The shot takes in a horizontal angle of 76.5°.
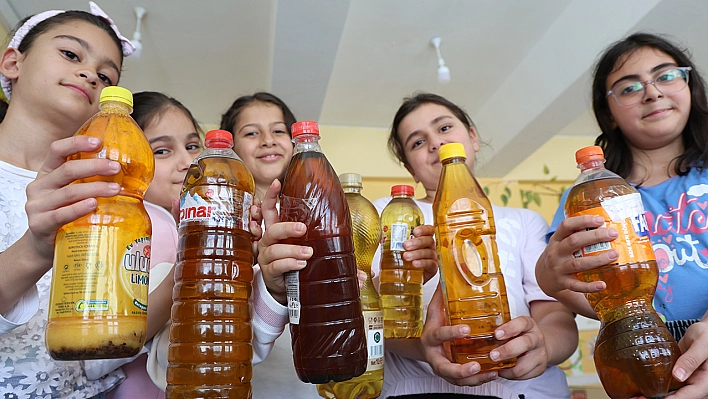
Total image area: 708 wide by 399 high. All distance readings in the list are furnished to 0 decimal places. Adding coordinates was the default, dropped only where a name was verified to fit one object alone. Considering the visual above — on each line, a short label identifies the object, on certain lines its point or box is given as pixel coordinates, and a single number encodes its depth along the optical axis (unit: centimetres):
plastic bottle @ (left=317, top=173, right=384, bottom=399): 89
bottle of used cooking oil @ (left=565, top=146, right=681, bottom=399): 86
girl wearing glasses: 113
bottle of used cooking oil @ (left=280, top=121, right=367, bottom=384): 78
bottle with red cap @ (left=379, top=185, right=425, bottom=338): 121
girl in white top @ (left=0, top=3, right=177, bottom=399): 71
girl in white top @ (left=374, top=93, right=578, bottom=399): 95
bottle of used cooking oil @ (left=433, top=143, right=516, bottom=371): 95
